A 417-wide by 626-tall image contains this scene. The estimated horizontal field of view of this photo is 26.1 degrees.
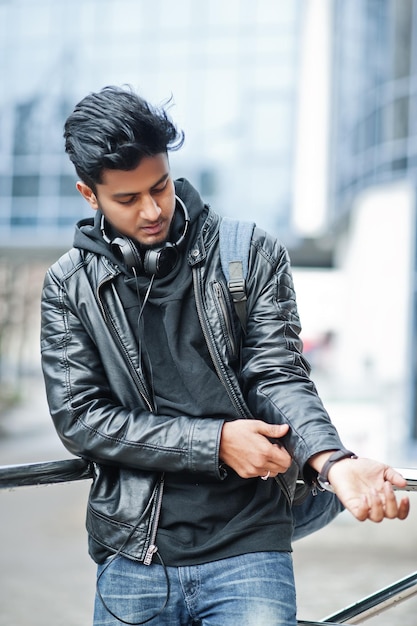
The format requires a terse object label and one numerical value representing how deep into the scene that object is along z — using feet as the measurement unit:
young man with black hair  7.14
